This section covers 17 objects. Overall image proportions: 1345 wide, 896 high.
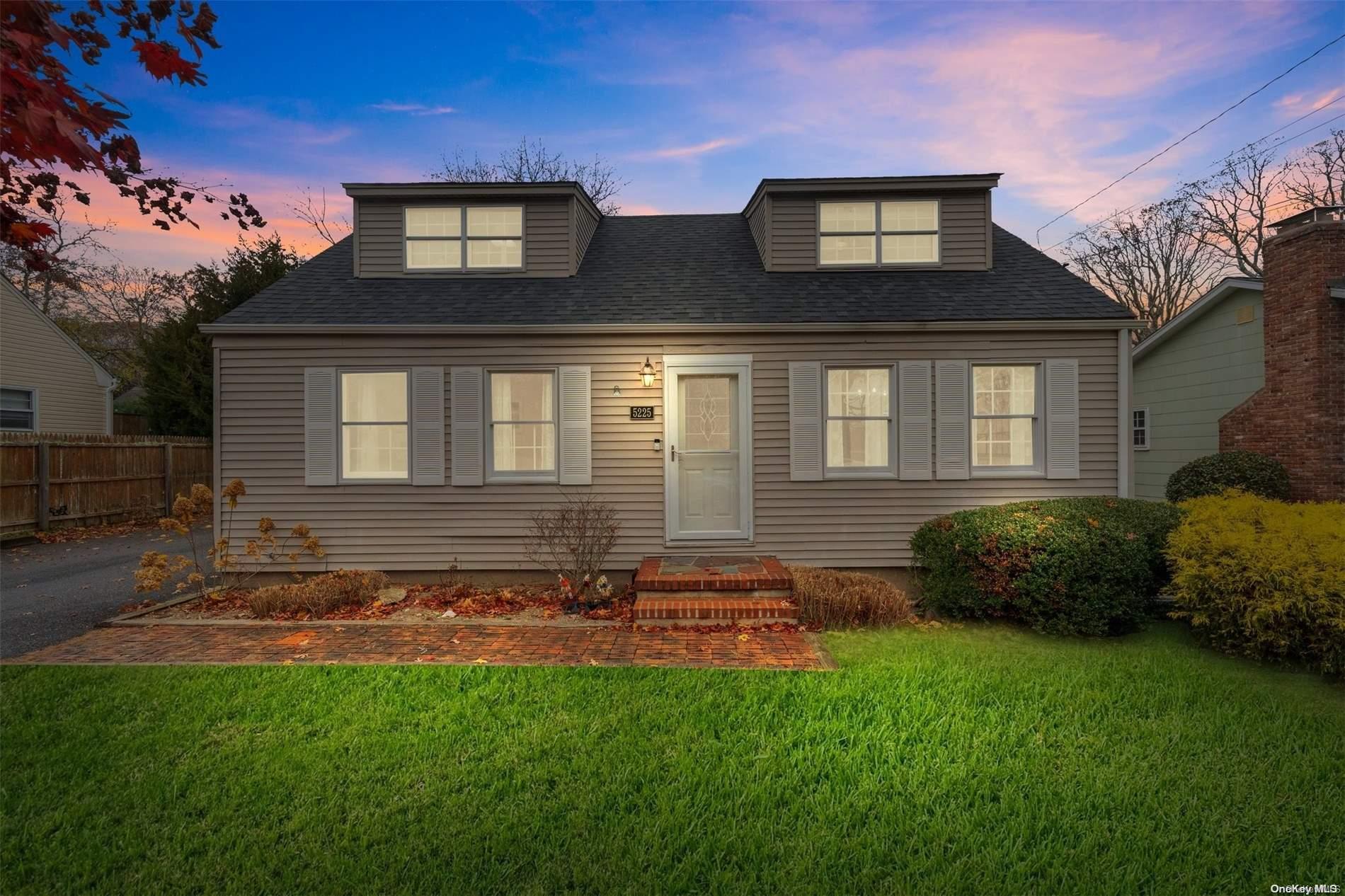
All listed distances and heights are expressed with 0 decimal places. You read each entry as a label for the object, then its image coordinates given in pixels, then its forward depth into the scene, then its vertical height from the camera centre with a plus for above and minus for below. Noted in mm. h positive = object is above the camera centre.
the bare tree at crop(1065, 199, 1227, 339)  21594 +6927
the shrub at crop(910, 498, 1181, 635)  5699 -1072
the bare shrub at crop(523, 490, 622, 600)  7055 -1029
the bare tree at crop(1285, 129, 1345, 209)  17953 +8086
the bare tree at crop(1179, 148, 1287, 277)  19583 +8000
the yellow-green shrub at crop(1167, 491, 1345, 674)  4613 -1013
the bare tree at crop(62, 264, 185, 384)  23766 +5550
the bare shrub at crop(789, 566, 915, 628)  6066 -1480
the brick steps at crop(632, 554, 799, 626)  6109 -1454
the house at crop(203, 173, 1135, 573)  7777 +426
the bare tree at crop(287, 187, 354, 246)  20625 +7924
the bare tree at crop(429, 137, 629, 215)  21953 +10029
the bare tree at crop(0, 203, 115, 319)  18500 +6294
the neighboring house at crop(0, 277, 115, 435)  14680 +1919
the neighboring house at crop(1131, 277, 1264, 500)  11047 +1444
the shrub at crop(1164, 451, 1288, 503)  9273 -384
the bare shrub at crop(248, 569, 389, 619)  6500 -1502
